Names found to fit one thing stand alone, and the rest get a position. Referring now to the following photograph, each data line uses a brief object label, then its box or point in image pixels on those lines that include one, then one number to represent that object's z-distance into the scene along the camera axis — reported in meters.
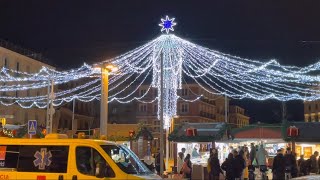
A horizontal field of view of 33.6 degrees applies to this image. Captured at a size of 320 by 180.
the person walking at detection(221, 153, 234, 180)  20.64
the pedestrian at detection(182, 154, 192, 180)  21.16
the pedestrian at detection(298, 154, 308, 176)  23.61
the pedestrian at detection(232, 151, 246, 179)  20.69
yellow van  12.30
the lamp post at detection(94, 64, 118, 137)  24.30
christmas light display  28.72
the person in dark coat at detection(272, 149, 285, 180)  20.82
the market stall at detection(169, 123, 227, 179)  26.88
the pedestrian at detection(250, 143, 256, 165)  27.00
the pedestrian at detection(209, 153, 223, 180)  20.80
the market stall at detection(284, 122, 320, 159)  25.61
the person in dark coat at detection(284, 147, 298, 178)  21.36
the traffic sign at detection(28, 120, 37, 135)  20.45
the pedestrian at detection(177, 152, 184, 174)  24.28
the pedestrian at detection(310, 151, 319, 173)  23.81
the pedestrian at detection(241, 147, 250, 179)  24.43
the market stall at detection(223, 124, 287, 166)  28.53
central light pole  20.73
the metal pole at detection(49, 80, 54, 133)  29.98
